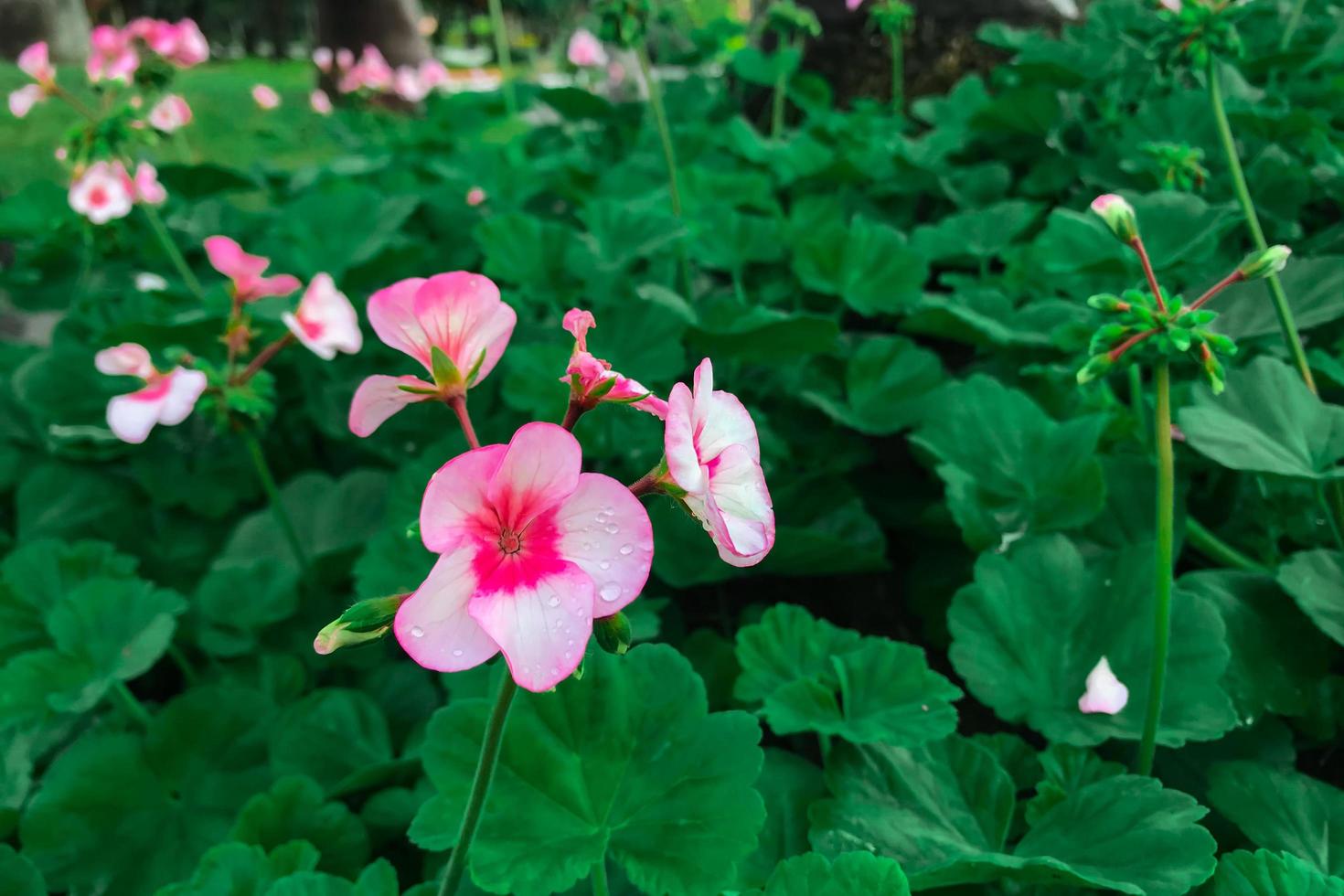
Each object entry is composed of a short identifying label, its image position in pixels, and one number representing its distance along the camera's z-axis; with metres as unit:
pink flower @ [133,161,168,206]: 0.72
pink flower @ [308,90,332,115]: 1.47
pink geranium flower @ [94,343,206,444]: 0.43
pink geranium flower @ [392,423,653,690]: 0.19
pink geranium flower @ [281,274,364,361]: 0.48
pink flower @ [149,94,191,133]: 0.90
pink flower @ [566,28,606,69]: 1.12
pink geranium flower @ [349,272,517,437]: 0.22
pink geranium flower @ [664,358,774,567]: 0.20
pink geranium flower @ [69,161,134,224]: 0.69
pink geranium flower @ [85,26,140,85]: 0.82
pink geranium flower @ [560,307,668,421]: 0.21
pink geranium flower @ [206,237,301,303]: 0.47
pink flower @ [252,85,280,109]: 1.41
